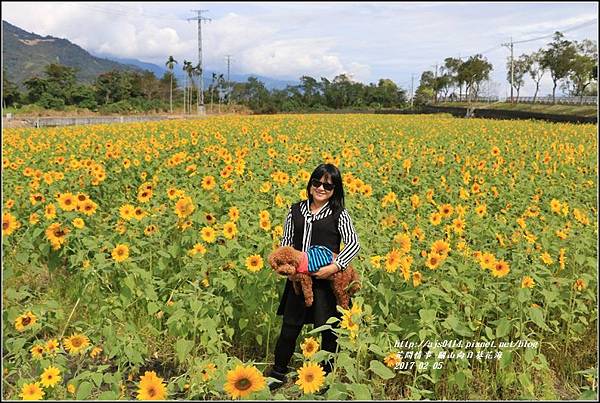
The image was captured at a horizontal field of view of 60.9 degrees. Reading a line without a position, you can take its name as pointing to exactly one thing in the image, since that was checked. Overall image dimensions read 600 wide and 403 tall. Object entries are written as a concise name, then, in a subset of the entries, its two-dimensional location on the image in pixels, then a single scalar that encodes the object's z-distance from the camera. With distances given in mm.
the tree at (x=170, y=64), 65438
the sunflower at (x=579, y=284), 3134
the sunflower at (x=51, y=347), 2448
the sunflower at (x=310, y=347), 2336
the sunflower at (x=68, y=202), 4027
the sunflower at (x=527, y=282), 2926
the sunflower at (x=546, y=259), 3268
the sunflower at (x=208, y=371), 2146
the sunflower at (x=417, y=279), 2854
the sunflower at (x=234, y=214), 3848
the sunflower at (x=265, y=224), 3717
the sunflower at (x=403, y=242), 3092
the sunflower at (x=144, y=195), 4373
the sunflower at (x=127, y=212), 3961
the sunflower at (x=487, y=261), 2973
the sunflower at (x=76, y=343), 2480
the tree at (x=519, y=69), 61719
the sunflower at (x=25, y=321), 2553
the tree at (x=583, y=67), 46094
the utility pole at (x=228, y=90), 73988
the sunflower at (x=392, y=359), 2510
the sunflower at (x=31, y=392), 2076
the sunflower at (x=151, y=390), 1944
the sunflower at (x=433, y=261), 2922
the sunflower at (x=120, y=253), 3285
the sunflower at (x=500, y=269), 2939
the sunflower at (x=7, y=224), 3594
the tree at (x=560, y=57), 45812
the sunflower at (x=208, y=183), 4855
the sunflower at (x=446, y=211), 4117
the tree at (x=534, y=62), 58056
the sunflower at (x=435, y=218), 3935
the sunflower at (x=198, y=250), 3333
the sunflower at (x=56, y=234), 3617
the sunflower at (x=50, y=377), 2248
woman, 2947
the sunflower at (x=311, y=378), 1932
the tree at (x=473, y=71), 55781
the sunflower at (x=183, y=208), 3809
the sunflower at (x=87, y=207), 4055
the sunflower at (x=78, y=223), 3786
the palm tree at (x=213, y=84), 71312
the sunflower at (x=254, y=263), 3034
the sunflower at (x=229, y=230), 3430
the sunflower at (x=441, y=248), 2999
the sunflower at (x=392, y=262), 2865
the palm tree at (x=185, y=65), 67075
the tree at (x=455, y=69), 57562
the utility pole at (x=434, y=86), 65250
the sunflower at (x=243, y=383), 1838
